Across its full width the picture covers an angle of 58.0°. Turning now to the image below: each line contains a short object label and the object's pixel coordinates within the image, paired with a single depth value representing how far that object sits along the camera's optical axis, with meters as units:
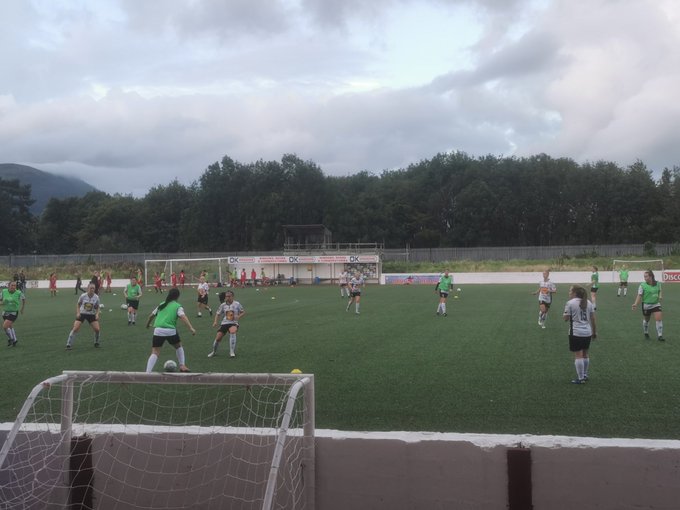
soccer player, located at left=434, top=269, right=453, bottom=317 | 22.08
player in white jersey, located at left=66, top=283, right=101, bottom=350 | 15.30
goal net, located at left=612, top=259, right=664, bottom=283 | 50.92
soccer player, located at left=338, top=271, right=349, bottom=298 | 33.19
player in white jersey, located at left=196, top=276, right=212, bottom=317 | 23.97
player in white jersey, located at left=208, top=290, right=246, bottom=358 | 13.30
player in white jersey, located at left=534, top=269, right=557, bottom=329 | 17.76
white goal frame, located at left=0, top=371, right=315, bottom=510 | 4.61
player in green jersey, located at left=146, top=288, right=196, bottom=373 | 11.02
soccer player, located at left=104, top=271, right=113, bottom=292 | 43.02
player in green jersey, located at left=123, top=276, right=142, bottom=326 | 20.50
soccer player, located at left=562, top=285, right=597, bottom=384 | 9.90
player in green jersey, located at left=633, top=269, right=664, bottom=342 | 14.59
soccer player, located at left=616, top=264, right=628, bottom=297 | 30.33
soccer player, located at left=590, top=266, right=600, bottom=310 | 24.78
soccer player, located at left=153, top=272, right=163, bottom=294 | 42.70
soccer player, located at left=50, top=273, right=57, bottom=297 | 41.51
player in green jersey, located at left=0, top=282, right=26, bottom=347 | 15.70
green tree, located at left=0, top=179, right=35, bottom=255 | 87.94
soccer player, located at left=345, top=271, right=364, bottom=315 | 23.84
